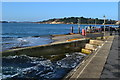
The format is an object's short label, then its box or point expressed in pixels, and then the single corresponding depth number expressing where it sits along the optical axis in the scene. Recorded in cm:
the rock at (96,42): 1873
